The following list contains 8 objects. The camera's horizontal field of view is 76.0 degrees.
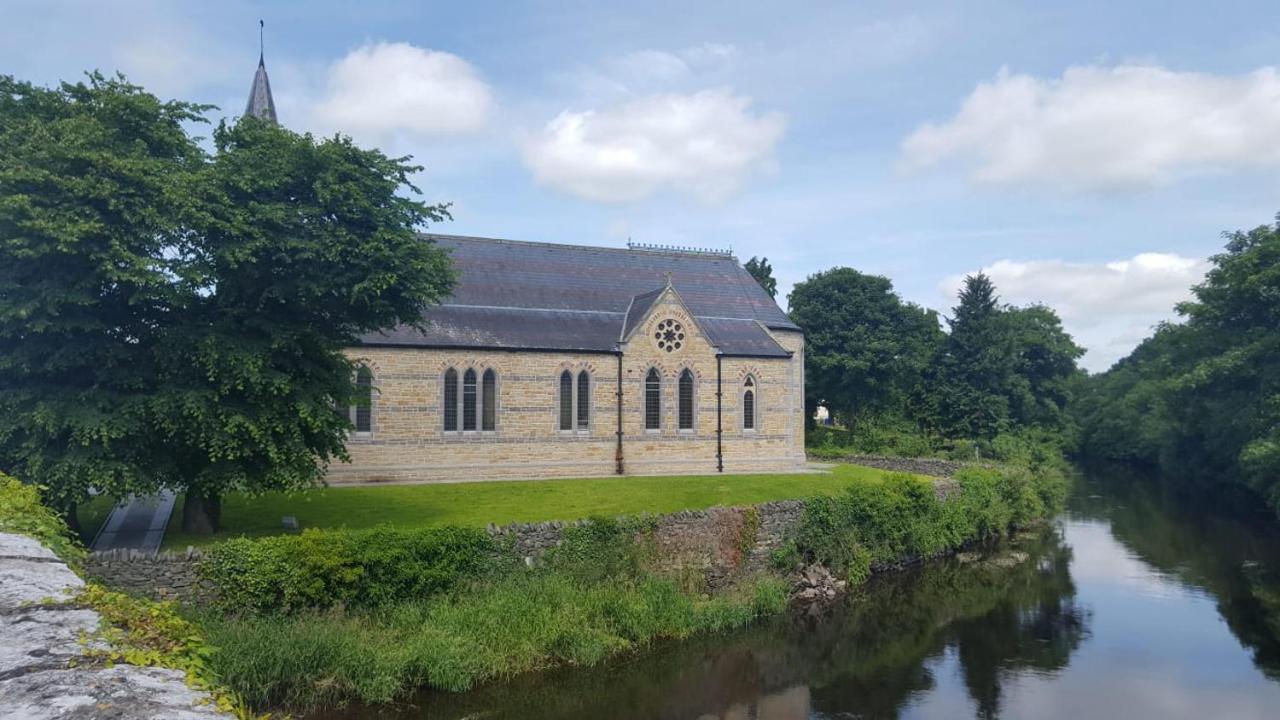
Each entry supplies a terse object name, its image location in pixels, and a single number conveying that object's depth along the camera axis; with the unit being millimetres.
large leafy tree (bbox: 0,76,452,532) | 16438
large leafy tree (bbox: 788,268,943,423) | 56219
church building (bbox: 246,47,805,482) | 32562
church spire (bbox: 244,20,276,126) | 35303
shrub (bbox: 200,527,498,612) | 16922
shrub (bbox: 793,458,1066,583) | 26250
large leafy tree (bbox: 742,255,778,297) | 67375
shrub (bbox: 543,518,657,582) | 21031
